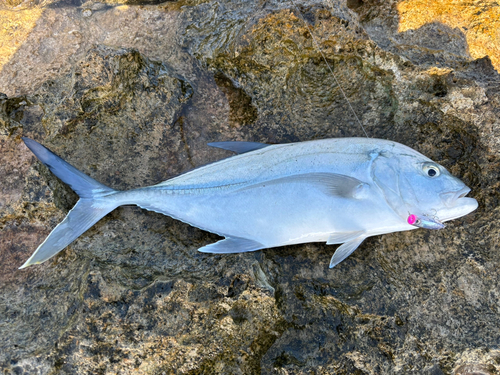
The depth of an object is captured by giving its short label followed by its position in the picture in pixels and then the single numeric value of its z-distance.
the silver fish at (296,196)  0.42
